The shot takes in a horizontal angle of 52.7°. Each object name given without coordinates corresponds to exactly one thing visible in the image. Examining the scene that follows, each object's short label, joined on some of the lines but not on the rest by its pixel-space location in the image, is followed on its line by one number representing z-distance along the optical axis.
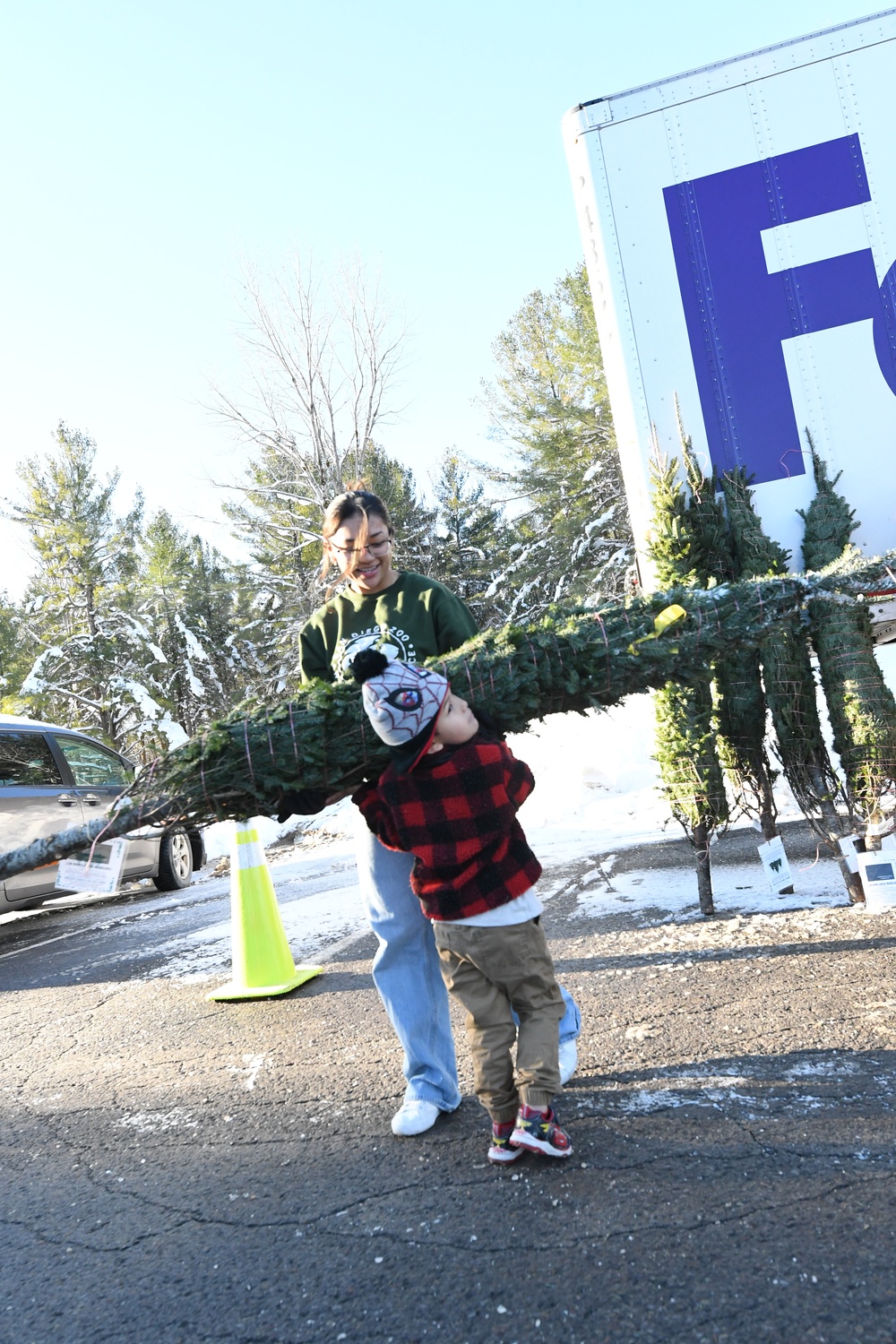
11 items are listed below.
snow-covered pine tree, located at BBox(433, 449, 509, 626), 27.69
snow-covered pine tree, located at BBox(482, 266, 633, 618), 23.52
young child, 2.44
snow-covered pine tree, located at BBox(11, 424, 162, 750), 27.95
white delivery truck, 4.38
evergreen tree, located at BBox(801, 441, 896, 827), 4.01
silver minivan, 7.17
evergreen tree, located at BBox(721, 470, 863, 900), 4.29
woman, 2.81
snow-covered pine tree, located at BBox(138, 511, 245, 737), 27.41
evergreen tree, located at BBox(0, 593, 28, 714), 28.94
